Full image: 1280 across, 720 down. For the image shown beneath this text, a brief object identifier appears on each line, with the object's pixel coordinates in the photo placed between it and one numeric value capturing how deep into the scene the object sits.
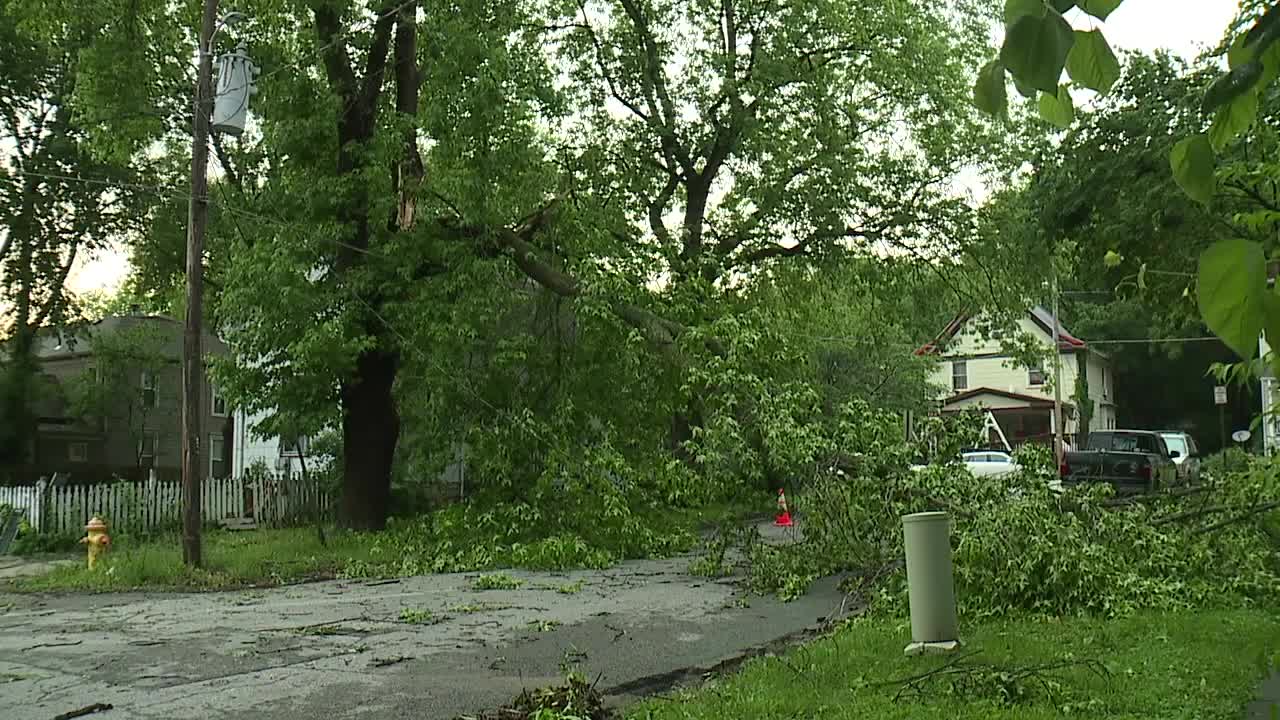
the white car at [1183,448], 33.18
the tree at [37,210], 30.59
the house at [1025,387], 55.88
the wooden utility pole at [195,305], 15.60
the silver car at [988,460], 30.34
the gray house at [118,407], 36.78
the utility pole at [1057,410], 29.69
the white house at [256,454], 35.19
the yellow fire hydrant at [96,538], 17.03
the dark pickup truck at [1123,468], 25.39
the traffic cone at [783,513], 13.82
